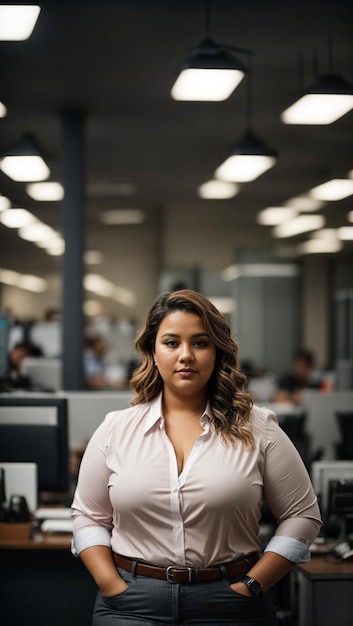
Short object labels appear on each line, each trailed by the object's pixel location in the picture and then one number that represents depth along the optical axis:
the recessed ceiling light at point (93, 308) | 17.62
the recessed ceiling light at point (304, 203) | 12.10
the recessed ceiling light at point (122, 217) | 14.55
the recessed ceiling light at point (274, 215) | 13.30
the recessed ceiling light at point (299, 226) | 13.21
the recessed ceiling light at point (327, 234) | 13.71
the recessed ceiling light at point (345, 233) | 13.26
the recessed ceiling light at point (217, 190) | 11.66
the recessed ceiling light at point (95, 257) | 16.47
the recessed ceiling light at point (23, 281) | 17.68
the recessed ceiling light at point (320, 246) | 14.74
